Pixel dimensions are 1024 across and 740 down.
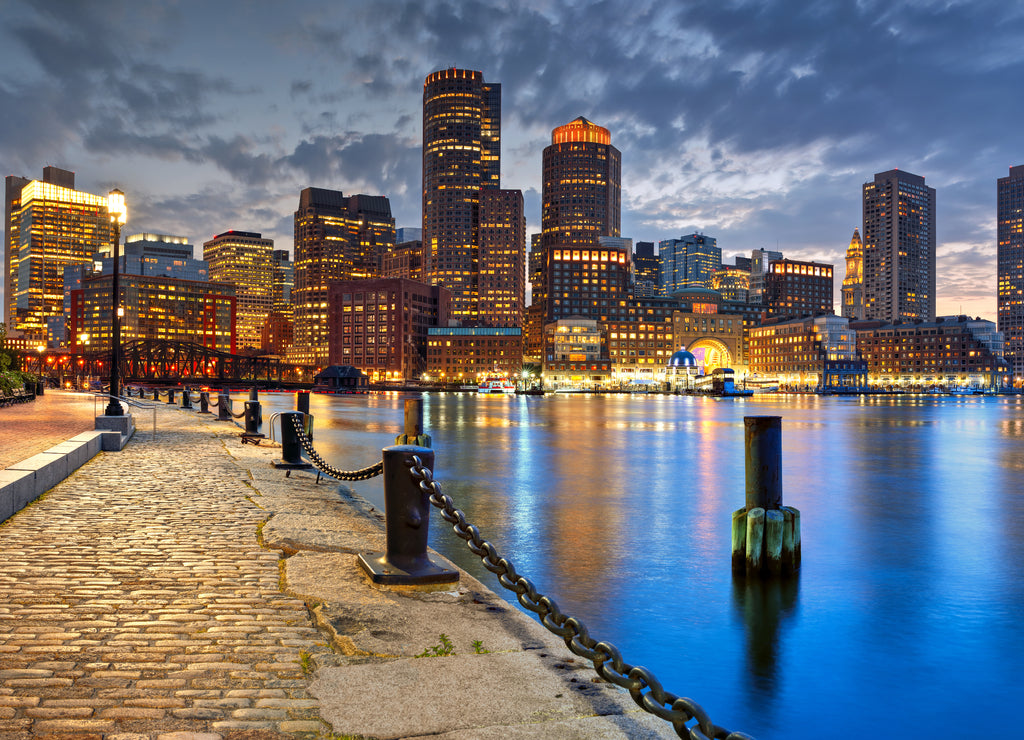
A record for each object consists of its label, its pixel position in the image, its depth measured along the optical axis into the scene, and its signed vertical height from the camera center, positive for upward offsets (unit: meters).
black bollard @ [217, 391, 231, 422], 43.52 -2.36
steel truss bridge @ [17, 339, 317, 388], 160.50 +1.66
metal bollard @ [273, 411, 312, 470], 19.89 -2.14
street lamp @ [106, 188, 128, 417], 23.81 +3.11
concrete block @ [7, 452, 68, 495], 12.60 -1.85
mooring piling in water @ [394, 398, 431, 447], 21.56 -1.66
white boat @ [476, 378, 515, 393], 181.62 -3.60
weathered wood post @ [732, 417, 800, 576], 11.91 -2.46
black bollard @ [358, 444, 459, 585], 7.98 -1.79
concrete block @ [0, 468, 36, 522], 10.64 -1.89
